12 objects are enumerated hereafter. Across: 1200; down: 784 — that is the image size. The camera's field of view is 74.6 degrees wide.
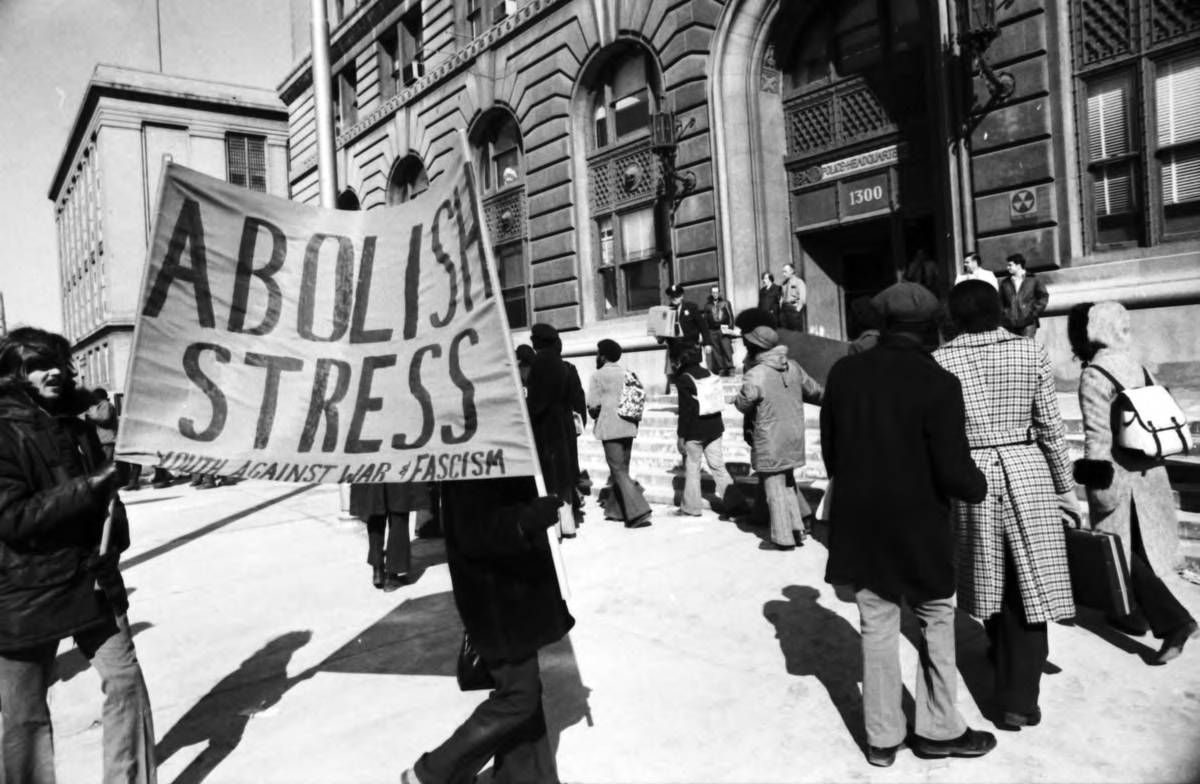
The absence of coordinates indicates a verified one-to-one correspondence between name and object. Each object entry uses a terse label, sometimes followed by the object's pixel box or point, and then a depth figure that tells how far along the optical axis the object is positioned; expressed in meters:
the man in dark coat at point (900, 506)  3.22
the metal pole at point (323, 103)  10.12
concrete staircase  5.88
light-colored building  44.53
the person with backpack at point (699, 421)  7.99
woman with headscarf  4.08
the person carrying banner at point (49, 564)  2.82
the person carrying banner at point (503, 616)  2.85
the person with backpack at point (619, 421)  8.17
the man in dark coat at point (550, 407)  7.23
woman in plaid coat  3.54
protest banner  3.02
